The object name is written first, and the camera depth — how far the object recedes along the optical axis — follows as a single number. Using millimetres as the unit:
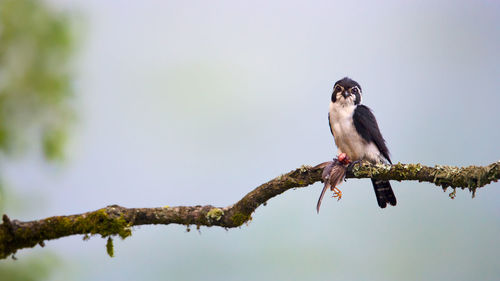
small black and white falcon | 10273
